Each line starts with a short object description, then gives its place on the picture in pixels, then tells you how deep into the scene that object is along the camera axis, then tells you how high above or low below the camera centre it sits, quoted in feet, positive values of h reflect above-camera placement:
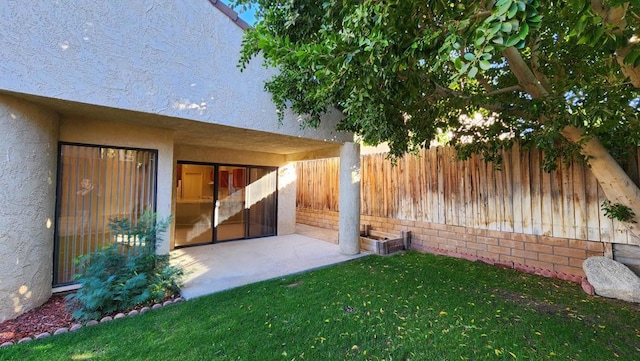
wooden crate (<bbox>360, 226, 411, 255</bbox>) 25.79 -5.27
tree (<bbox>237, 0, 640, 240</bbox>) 8.19 +4.96
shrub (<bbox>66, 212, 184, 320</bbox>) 13.70 -4.64
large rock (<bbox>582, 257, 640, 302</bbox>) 15.17 -5.26
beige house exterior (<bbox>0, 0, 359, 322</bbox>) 13.01 +4.71
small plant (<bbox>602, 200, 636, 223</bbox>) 15.59 -1.39
